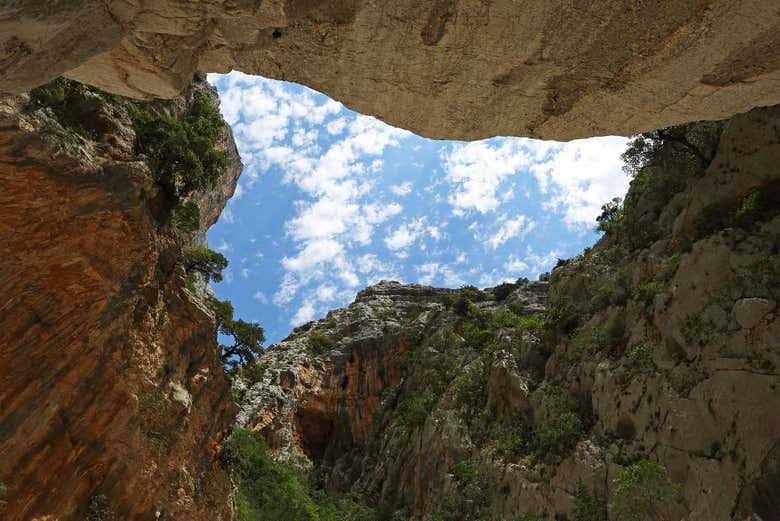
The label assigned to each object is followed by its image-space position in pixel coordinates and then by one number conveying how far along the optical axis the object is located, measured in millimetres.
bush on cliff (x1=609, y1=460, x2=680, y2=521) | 13797
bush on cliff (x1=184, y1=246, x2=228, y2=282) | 28125
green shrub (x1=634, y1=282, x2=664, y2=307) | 19250
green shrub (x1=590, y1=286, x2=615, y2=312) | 22750
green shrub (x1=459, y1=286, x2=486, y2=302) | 54781
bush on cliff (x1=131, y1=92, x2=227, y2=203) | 20688
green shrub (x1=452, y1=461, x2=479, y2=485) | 24931
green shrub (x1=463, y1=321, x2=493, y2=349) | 38219
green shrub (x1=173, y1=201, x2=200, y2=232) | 22175
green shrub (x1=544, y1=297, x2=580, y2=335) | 25375
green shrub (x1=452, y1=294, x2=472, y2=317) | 48781
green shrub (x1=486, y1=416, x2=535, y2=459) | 22969
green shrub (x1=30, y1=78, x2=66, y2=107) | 15781
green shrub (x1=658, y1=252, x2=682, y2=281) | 19000
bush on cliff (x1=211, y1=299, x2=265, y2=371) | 30094
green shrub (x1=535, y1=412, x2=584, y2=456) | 19672
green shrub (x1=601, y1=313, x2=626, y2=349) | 20688
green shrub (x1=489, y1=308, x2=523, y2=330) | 37762
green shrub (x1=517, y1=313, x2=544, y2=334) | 28808
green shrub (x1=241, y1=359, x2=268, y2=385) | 41116
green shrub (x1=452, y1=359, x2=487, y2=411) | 29859
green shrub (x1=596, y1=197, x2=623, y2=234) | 27864
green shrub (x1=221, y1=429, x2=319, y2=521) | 28297
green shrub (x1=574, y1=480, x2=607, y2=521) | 16375
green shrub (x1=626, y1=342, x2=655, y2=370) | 17906
